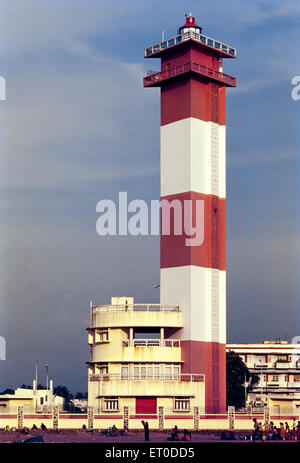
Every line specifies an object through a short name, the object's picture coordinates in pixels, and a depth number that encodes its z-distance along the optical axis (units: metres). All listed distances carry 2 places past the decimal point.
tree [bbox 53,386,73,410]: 194.21
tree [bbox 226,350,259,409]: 129.50
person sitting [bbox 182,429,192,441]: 74.53
